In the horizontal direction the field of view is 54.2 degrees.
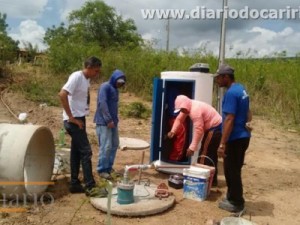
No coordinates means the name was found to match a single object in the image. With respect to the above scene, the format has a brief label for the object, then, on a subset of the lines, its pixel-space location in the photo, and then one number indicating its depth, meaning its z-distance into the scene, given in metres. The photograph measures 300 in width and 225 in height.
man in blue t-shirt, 3.38
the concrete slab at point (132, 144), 4.27
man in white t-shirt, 3.72
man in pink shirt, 4.03
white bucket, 3.85
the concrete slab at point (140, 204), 3.43
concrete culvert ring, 3.51
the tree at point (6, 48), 14.99
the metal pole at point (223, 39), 5.40
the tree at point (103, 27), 30.00
